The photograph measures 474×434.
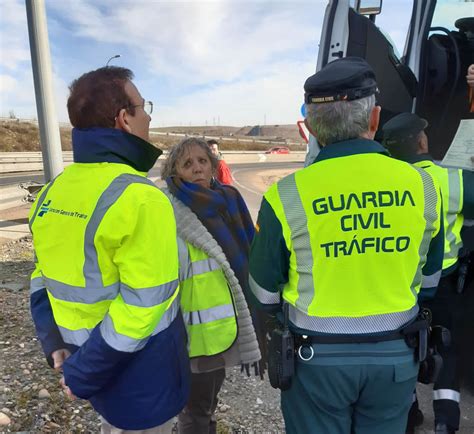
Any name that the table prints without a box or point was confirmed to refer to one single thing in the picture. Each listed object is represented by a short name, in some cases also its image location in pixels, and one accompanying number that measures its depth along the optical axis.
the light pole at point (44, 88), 4.02
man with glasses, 1.35
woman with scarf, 1.91
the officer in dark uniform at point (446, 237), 2.11
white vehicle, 3.20
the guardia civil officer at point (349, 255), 1.41
